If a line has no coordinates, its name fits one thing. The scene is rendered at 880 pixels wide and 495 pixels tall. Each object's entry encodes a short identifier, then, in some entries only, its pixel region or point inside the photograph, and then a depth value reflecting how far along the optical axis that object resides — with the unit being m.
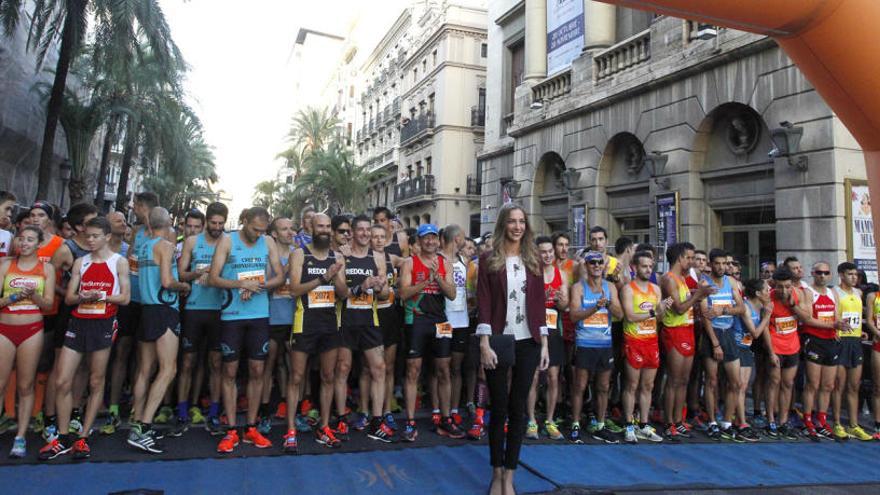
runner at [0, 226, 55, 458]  4.78
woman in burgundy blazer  4.29
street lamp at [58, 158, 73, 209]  20.55
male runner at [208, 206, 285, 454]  5.29
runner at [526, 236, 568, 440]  6.10
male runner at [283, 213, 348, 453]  5.39
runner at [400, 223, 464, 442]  6.01
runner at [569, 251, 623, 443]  6.22
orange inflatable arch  2.88
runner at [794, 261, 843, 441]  6.86
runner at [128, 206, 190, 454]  5.16
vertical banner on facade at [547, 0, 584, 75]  17.48
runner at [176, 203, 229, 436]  5.69
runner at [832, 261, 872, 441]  6.91
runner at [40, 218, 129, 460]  4.89
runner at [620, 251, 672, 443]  6.22
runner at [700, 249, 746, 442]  6.48
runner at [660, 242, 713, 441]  6.38
